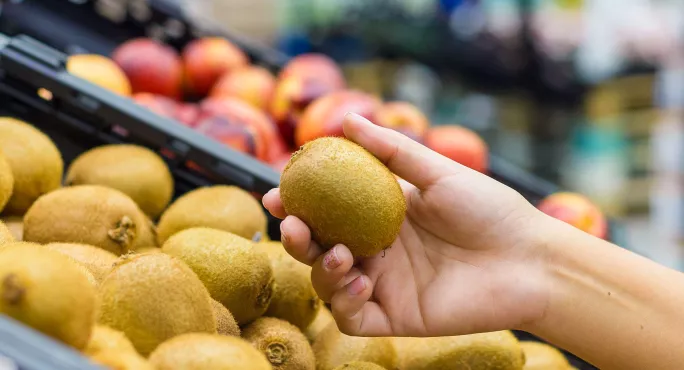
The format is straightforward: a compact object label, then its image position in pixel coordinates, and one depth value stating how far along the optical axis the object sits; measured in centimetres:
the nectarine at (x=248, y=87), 85
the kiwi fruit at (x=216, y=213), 56
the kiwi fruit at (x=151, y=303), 41
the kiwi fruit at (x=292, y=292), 53
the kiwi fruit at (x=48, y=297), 38
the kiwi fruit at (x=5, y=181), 50
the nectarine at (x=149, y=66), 84
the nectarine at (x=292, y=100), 84
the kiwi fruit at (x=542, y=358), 54
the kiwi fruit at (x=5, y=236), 47
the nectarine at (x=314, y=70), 88
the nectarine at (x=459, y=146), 81
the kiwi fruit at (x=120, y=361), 37
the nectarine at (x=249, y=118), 76
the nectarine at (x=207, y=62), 89
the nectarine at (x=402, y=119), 81
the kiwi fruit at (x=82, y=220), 52
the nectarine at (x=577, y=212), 79
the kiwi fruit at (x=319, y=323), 54
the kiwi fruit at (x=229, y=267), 48
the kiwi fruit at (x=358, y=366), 47
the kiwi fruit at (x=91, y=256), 47
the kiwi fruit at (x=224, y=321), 45
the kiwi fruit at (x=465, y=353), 51
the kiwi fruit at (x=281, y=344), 47
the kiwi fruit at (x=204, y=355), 38
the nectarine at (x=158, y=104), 76
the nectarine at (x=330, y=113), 76
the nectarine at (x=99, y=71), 76
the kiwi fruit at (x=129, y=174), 59
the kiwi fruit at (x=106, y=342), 39
